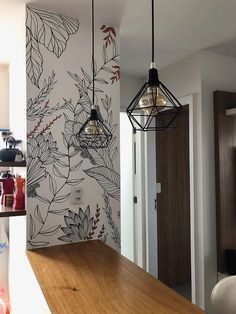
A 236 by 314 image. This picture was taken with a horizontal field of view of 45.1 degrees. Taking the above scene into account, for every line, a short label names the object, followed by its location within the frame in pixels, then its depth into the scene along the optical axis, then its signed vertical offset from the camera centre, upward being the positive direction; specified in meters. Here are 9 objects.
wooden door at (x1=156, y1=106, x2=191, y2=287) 3.15 -0.45
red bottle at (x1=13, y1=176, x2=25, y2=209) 1.64 -0.16
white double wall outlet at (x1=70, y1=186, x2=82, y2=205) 1.69 -0.17
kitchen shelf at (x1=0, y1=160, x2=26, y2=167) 1.57 +0.02
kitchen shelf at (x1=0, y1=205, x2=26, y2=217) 1.54 -0.25
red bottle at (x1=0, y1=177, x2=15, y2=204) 1.82 -0.12
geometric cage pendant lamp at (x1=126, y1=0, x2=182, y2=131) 0.91 +0.22
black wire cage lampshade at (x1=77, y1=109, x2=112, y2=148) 1.40 +0.17
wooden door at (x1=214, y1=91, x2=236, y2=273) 2.30 -0.10
